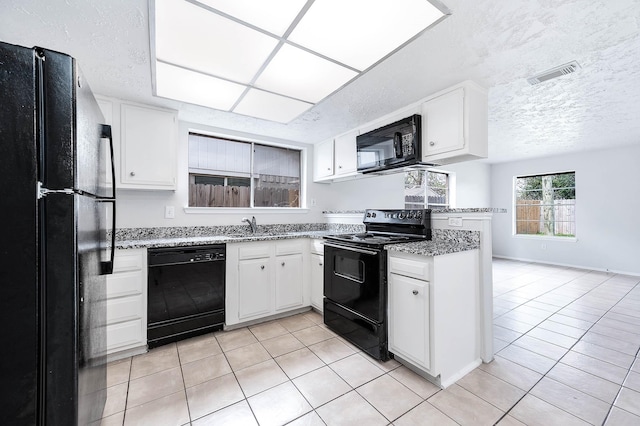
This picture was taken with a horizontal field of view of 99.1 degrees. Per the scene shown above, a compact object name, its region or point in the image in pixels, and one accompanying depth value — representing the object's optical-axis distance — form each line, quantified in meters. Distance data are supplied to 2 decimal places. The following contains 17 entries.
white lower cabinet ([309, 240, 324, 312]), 2.98
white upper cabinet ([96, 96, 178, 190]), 2.46
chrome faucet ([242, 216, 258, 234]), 3.36
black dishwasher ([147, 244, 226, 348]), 2.34
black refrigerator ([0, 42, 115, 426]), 0.75
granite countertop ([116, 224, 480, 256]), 2.09
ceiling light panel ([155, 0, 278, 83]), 1.40
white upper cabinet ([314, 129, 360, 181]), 3.35
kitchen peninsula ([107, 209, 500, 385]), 2.16
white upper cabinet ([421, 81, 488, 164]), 2.19
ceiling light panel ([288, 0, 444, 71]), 1.36
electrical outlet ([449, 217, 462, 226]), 2.29
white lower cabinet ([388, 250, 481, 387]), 1.84
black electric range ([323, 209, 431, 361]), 2.15
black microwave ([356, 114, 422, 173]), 2.49
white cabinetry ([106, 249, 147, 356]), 2.17
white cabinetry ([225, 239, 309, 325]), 2.70
